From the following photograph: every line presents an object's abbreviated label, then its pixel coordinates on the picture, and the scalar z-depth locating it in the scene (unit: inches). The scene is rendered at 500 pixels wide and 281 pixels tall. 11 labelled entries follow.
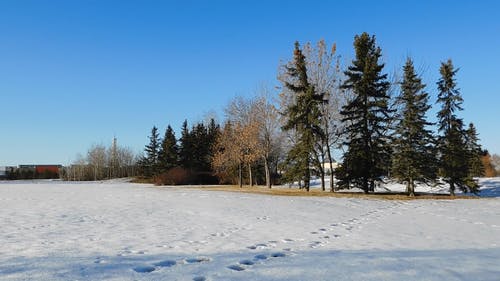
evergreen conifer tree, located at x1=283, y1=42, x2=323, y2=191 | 1013.8
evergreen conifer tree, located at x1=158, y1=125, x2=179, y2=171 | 2097.7
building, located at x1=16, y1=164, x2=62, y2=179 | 3046.3
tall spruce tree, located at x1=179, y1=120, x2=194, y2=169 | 2119.8
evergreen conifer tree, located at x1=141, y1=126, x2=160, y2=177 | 2260.1
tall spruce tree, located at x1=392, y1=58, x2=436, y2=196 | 960.9
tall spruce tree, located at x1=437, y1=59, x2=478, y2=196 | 1076.5
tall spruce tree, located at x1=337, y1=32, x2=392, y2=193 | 1002.7
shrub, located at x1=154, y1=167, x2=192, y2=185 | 1830.7
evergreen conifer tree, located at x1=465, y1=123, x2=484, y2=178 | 1707.7
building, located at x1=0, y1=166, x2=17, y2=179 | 3086.9
